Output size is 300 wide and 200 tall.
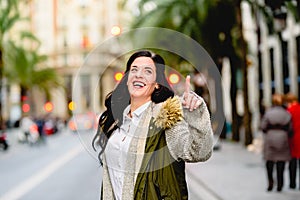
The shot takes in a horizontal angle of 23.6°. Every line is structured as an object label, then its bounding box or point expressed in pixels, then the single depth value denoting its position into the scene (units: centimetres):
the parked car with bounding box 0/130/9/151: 3077
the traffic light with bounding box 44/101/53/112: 7556
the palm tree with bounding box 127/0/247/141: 2708
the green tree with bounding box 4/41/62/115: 6688
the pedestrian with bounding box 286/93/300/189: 1191
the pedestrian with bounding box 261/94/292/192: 1145
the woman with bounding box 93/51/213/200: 311
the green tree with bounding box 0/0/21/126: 2935
